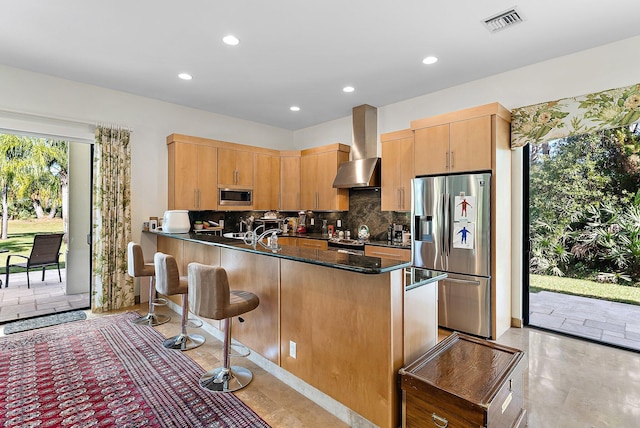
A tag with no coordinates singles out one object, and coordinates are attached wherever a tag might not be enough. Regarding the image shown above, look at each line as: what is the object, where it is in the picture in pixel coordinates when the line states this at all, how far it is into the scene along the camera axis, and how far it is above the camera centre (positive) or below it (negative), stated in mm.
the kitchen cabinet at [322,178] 5352 +680
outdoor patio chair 4770 -563
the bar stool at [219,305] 2271 -670
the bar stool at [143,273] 3660 -657
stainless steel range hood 4852 +1035
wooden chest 1553 -901
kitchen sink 5396 -305
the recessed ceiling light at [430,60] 3426 +1727
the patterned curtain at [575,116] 2928 +1013
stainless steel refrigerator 3391 -302
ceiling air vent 2631 +1698
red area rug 2084 -1321
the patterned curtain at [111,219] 4215 -20
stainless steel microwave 5227 +347
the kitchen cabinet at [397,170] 4316 +654
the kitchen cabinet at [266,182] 5656 +641
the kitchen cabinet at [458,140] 3377 +866
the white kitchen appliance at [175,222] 4164 -65
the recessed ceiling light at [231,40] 3033 +1742
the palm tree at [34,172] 4066 +645
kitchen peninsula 1851 -717
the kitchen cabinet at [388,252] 4113 -492
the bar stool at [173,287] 3008 -683
